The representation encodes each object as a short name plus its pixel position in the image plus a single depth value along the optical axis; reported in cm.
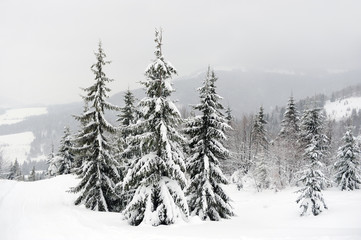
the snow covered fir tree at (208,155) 1739
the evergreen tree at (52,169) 4922
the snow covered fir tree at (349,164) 3046
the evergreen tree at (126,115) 2220
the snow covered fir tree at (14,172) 6588
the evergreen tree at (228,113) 5142
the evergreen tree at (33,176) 6884
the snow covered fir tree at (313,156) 1900
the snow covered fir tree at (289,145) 3848
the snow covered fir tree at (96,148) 1806
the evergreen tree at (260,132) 4669
